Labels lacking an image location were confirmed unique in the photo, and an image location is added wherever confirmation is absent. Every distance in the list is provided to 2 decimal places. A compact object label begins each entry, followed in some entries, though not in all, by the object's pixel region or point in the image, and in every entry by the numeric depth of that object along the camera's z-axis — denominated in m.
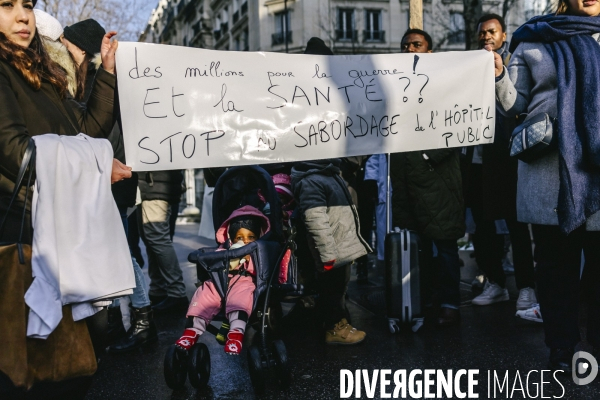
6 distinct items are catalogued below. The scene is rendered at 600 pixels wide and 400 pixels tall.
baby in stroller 3.23
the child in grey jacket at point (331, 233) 3.88
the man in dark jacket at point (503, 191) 4.78
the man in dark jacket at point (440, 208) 4.52
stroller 3.24
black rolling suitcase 4.27
